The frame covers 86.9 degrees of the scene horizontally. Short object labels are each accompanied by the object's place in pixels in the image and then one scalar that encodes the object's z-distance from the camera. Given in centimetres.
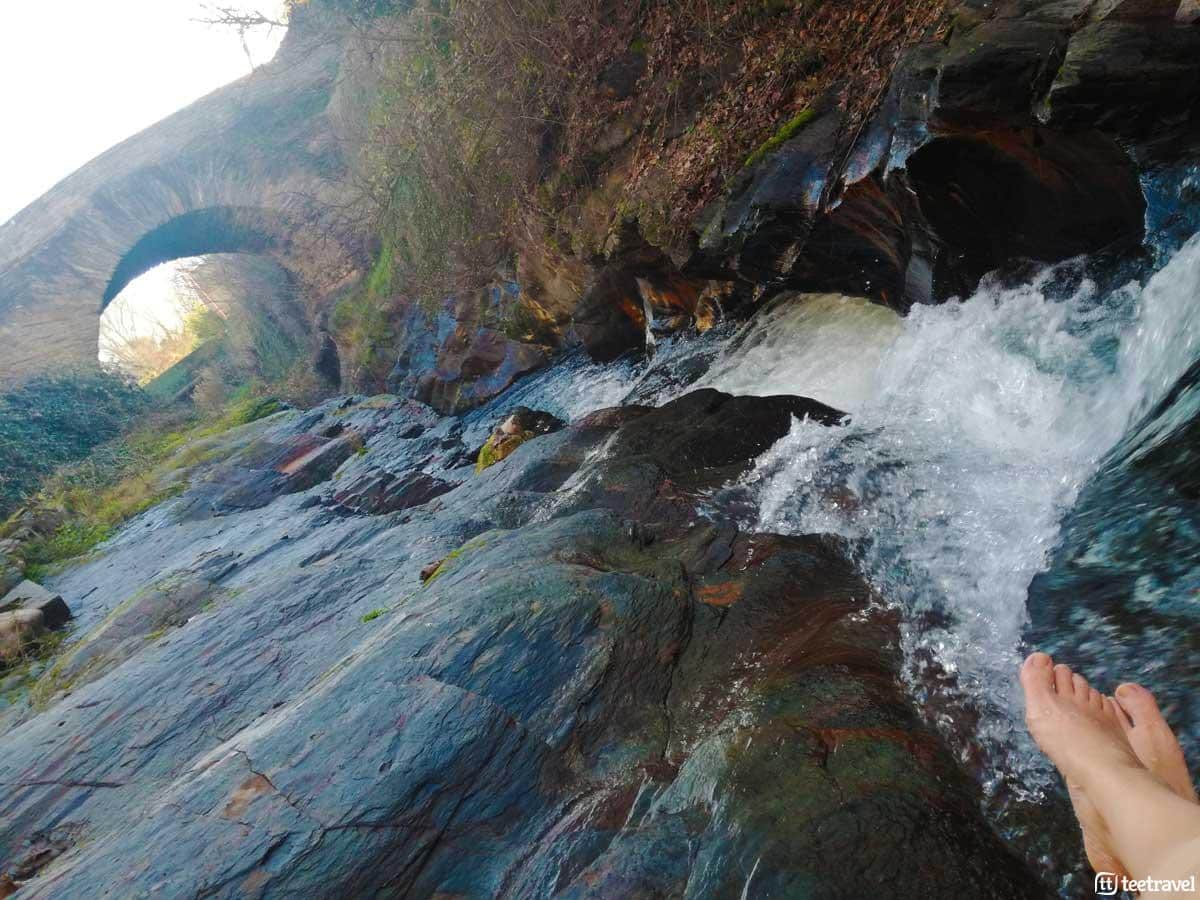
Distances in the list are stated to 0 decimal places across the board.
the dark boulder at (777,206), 476
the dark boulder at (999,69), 320
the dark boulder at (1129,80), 285
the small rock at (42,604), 785
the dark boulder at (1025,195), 333
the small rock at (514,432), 746
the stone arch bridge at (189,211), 1695
